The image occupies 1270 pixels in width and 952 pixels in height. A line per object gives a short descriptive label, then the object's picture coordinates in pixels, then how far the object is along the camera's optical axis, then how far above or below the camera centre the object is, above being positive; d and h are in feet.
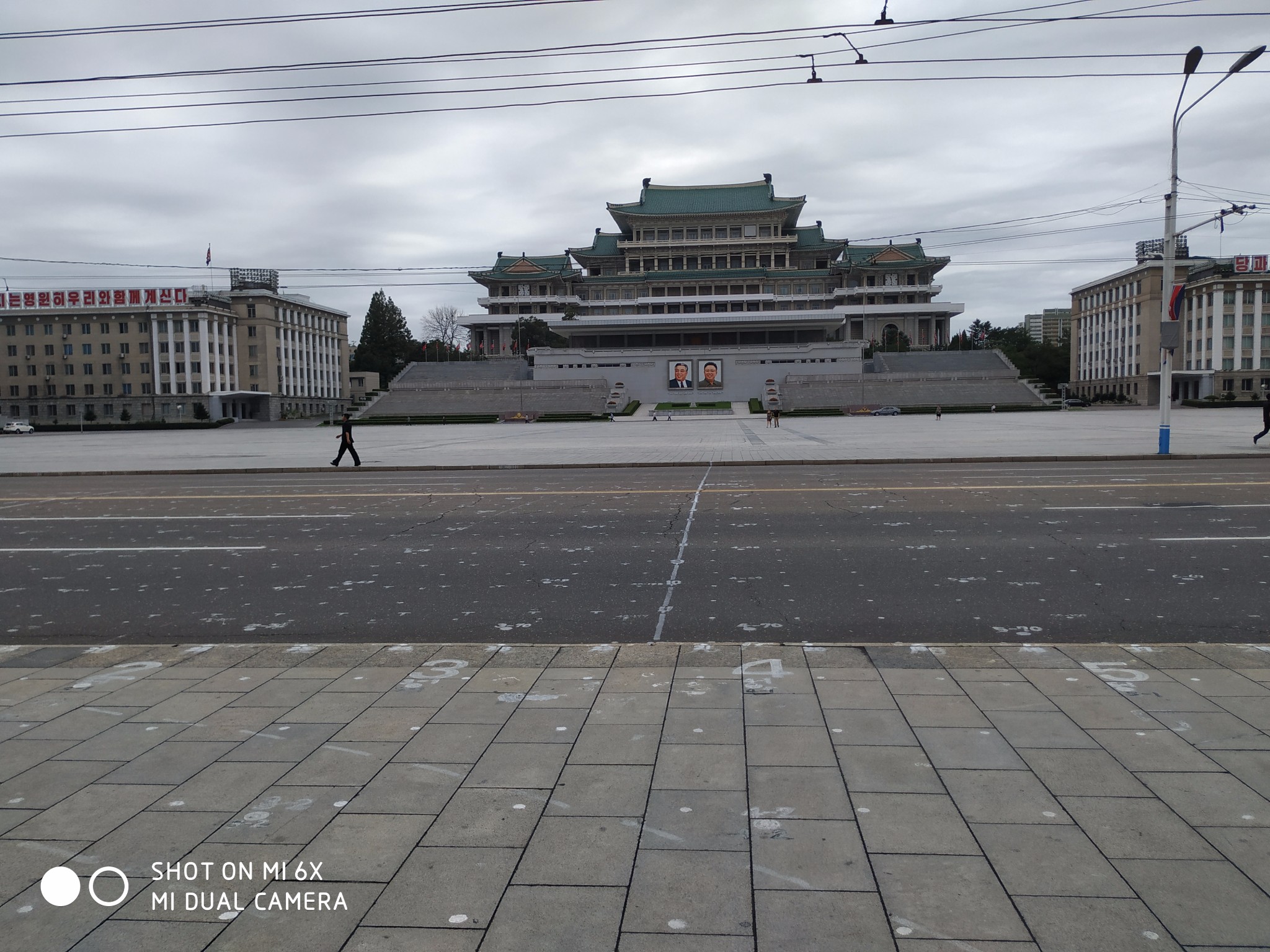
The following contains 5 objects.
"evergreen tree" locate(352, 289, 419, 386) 326.83 +32.09
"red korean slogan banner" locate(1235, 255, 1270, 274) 258.16 +45.40
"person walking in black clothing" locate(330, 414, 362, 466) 71.10 -1.48
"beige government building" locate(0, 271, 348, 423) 273.33 +23.94
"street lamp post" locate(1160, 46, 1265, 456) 64.44 +8.47
